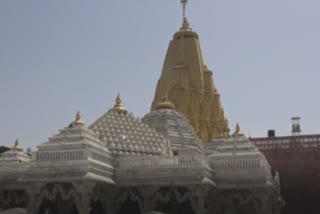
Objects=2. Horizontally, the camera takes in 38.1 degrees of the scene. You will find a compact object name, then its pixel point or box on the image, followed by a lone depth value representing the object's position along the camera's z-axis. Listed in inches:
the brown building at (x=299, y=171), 1366.9
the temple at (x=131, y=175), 886.4
